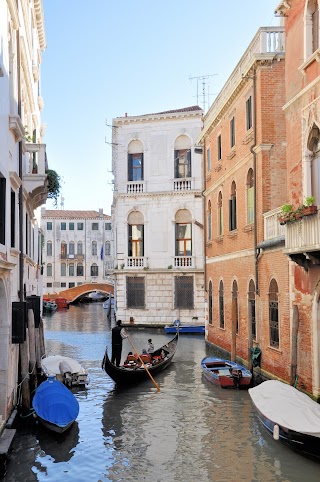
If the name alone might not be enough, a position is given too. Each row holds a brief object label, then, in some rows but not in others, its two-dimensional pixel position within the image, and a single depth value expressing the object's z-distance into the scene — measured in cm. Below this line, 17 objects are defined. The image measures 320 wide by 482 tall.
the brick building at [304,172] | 1038
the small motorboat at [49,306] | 4650
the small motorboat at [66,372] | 1396
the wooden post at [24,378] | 1057
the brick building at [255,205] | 1293
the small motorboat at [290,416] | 841
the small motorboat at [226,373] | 1372
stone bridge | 5478
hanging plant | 1550
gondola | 1390
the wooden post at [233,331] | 1599
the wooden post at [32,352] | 1155
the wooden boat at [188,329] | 2752
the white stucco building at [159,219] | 2938
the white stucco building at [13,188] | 923
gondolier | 1510
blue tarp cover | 997
